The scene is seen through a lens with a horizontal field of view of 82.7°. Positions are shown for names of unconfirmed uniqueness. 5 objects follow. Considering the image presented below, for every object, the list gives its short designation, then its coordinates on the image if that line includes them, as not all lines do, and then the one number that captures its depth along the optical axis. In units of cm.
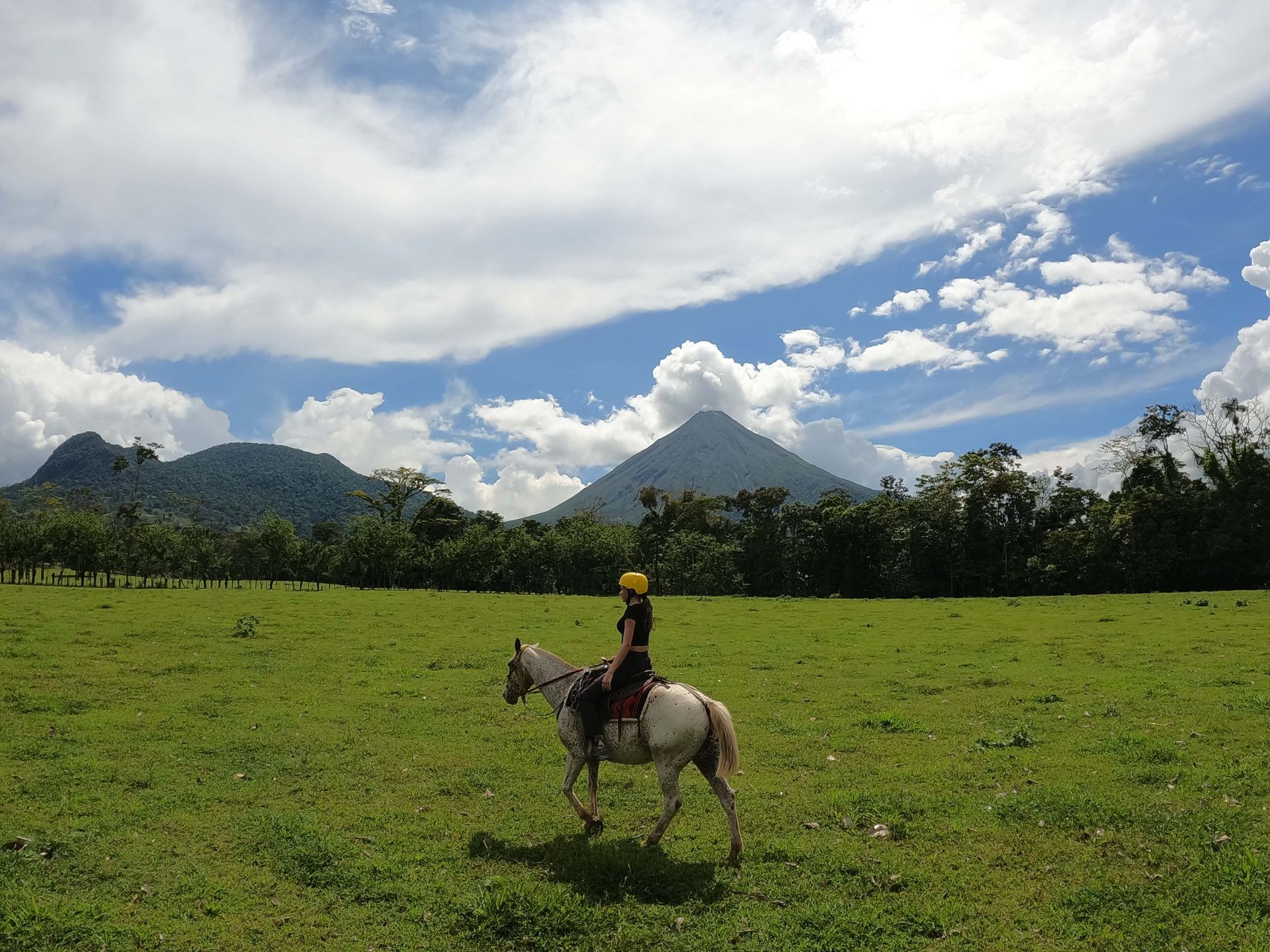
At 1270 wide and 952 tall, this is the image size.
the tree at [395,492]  10125
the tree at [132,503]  11449
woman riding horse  880
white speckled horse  848
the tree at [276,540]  7425
